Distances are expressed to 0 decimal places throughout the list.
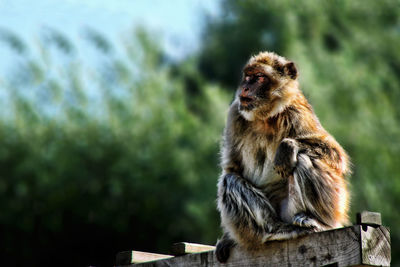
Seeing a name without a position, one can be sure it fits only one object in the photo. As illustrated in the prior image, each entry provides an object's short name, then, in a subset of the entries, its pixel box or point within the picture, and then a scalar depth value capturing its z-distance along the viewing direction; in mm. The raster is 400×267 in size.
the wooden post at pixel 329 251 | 9461
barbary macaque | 11836
